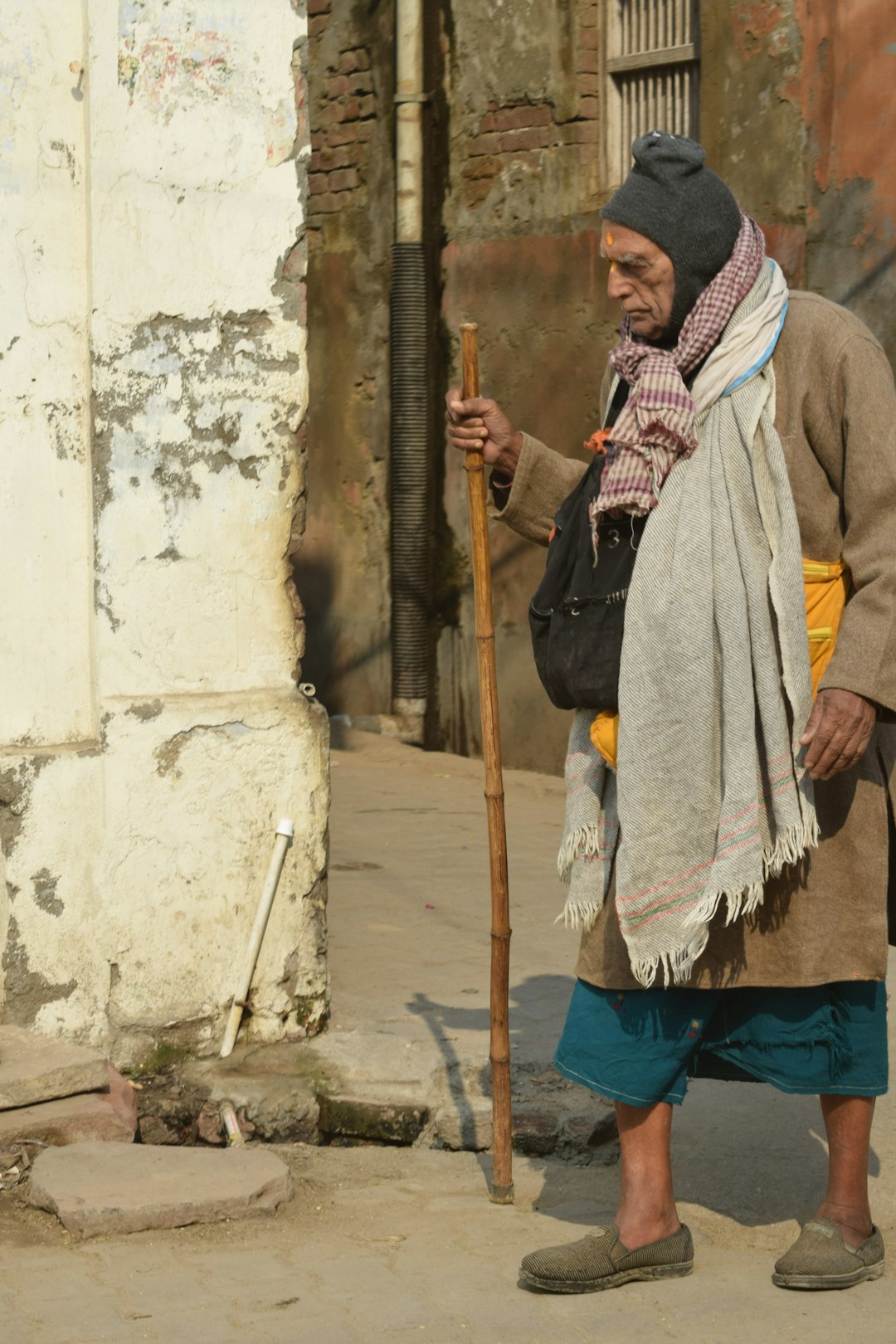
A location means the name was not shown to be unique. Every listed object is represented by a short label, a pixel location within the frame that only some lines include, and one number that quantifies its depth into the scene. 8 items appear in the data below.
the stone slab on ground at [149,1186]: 6.44
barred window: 16.86
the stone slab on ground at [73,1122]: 7.03
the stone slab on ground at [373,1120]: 7.84
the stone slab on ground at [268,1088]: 7.78
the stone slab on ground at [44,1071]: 7.14
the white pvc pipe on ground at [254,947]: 8.28
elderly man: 5.77
